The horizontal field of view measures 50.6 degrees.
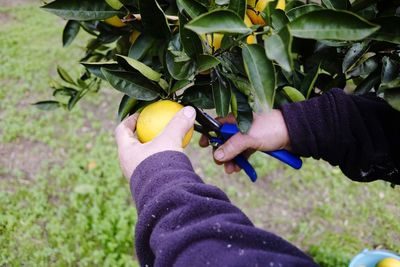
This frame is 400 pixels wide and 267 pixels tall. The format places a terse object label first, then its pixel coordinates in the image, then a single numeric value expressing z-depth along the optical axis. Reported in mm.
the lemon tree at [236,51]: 595
